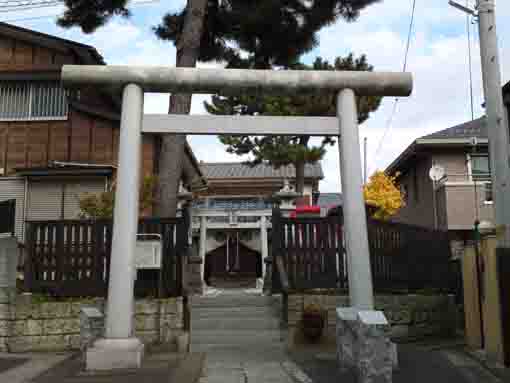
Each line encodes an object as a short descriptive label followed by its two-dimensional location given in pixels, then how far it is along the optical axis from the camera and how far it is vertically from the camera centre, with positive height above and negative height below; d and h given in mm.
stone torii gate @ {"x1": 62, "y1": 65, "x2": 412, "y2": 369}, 6793 +1891
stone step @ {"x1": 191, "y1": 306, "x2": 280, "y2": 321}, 9297 -876
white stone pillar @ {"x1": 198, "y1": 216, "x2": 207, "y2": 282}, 14361 +740
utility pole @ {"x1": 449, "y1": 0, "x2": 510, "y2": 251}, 7176 +2031
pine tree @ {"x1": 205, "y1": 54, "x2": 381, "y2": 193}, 17688 +5165
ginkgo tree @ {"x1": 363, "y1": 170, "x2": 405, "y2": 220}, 18969 +2436
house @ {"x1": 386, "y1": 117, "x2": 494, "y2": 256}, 17172 +2911
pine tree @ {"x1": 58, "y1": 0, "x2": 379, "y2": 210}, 12531 +5957
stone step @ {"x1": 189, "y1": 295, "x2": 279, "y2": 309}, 9625 -708
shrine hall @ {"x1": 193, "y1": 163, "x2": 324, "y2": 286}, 15094 +838
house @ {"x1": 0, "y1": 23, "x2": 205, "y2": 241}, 14117 +3672
